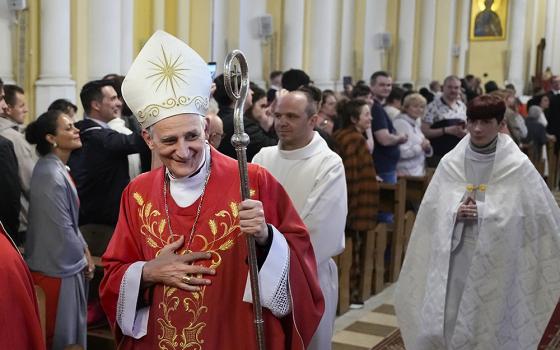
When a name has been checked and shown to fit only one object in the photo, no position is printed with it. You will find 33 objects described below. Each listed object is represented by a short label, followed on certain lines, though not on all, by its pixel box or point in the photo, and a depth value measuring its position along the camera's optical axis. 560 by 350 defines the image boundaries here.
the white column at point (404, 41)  20.38
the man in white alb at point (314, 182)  4.44
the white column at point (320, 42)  15.25
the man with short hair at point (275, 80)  11.42
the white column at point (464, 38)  24.86
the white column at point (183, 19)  11.89
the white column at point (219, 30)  12.98
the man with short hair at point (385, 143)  8.05
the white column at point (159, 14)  11.50
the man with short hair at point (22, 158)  5.47
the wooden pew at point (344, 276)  6.98
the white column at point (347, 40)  17.31
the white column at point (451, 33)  22.69
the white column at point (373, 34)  19.06
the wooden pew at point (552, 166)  14.52
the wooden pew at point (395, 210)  7.90
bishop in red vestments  2.81
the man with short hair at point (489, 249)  4.81
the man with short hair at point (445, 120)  9.63
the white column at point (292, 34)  14.40
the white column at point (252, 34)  13.66
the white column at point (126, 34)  10.18
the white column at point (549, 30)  28.05
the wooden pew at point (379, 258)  7.67
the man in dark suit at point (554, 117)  14.86
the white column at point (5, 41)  8.66
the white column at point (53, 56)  8.95
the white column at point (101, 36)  9.69
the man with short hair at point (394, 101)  9.48
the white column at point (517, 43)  26.25
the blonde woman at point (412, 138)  8.48
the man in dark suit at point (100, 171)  5.33
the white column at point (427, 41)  21.32
